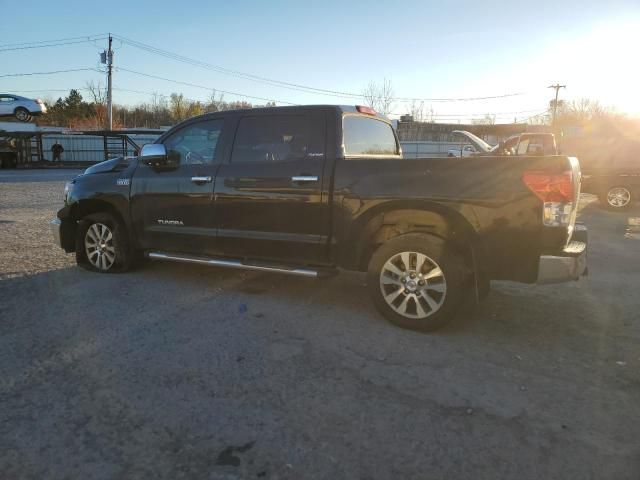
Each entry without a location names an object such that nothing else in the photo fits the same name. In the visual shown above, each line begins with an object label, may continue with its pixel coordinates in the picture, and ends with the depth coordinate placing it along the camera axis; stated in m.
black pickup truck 3.84
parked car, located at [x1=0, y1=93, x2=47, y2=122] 35.84
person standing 34.19
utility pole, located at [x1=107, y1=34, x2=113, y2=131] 43.22
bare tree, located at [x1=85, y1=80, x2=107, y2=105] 78.00
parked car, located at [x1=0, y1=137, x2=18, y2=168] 28.87
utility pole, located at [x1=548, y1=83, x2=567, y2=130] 53.63
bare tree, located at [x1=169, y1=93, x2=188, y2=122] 70.31
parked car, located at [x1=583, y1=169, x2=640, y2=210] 12.48
